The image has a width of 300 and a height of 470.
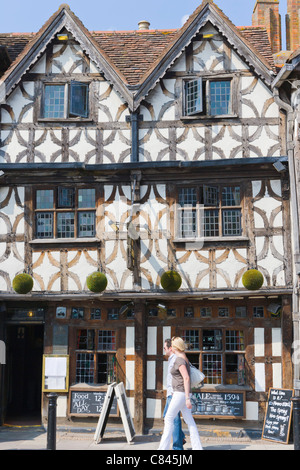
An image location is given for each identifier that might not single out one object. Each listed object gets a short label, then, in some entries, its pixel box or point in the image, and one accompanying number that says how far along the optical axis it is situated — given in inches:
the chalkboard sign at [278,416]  446.6
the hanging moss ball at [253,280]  473.1
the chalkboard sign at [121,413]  447.8
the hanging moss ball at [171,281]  483.2
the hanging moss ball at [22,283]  489.1
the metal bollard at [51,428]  380.2
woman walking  352.2
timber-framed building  492.7
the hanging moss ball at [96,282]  481.7
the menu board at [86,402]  495.2
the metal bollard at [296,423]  350.3
